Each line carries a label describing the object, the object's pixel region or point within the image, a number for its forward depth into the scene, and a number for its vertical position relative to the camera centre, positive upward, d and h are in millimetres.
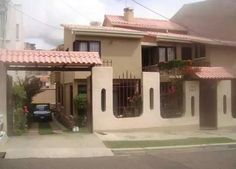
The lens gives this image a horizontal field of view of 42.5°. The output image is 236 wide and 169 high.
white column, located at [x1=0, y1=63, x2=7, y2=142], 11114 +34
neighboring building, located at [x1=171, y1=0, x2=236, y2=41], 21752 +5530
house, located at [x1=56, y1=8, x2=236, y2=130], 12775 +510
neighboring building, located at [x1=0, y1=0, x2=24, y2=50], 19551 +4479
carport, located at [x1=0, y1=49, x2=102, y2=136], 11197 +1147
